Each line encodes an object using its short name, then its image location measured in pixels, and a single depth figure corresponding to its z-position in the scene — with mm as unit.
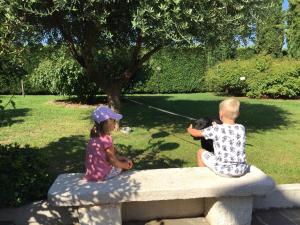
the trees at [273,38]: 14121
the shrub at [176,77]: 12505
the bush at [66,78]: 8096
